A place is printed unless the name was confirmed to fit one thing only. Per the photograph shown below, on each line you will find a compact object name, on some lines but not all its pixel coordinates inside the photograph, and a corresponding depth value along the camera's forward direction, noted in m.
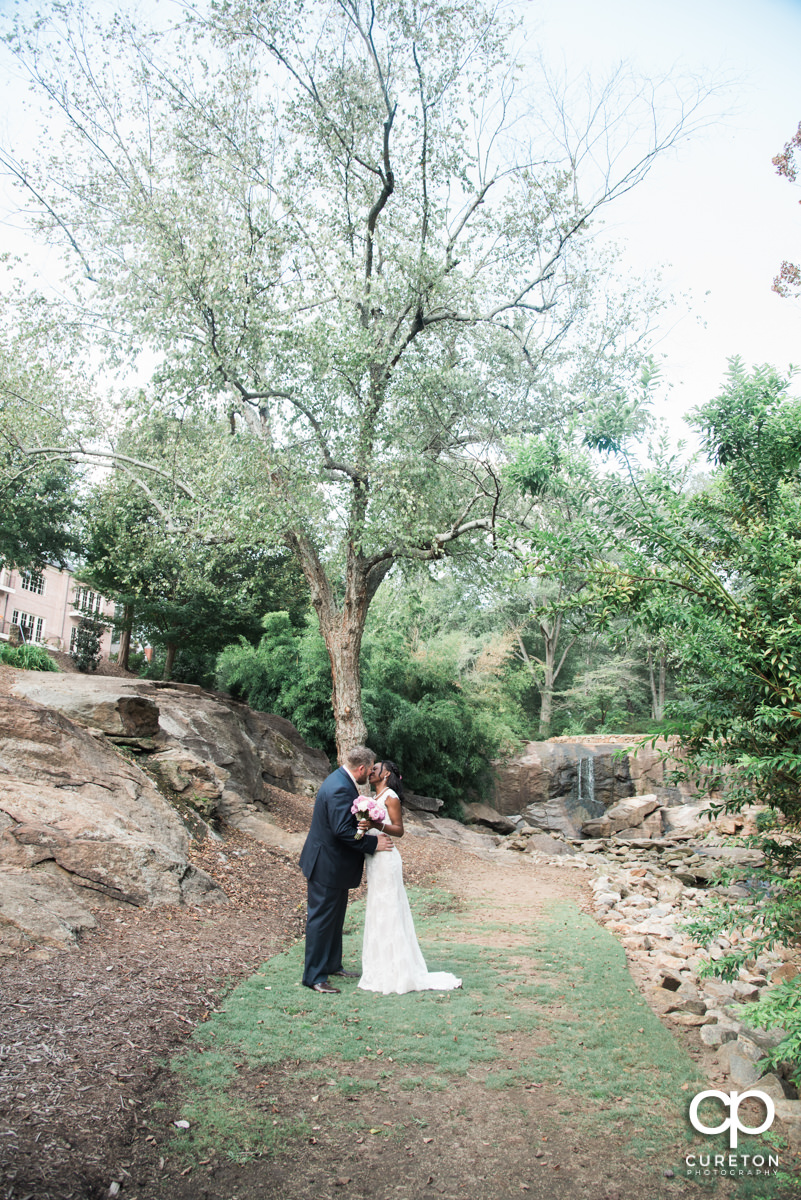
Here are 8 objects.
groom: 5.43
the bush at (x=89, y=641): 26.14
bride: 5.43
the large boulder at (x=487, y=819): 19.39
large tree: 11.20
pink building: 35.66
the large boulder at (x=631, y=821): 18.17
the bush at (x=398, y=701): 17.12
